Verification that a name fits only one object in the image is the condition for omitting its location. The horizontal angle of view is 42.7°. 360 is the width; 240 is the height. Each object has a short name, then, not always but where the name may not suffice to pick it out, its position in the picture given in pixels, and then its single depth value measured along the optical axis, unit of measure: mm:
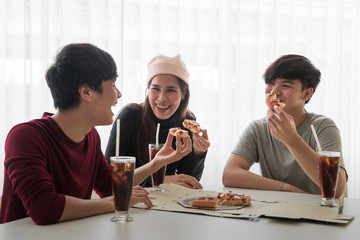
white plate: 1565
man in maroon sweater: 1403
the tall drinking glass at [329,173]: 1595
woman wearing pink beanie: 2459
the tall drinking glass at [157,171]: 1893
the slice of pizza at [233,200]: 1610
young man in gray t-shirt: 2246
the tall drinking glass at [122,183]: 1384
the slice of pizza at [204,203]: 1565
